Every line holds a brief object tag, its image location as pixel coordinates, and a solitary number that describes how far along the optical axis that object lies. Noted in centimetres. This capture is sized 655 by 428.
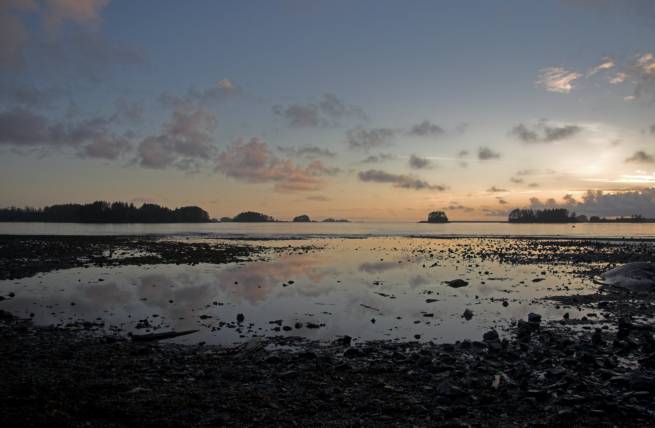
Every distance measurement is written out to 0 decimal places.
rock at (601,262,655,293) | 2411
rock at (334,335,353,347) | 1344
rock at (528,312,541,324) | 1598
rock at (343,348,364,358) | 1210
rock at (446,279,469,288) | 2555
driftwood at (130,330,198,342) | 1406
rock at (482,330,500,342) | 1369
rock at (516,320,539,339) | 1413
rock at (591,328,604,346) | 1304
